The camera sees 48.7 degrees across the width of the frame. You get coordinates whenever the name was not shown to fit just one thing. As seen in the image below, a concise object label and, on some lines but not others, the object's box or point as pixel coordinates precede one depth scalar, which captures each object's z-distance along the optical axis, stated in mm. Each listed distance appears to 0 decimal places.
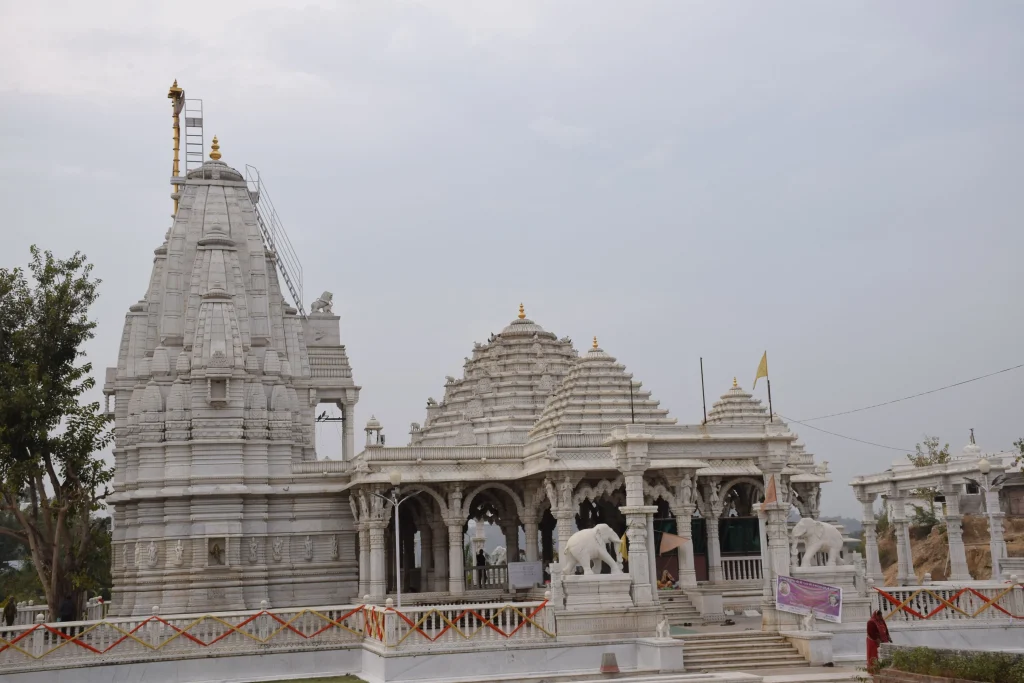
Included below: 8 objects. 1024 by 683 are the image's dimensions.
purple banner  23812
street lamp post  26455
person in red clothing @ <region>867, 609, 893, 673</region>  20422
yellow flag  28575
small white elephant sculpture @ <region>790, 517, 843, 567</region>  25281
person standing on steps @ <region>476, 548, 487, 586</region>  42469
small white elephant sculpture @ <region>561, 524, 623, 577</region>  24484
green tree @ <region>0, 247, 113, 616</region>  30250
